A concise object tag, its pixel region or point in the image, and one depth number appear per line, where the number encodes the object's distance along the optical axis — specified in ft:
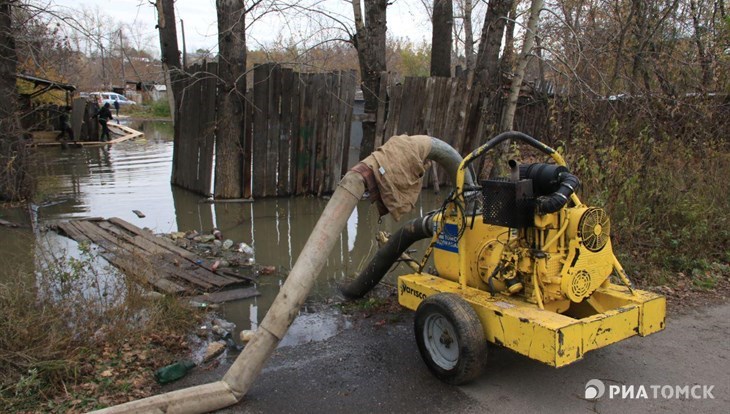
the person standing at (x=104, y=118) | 76.64
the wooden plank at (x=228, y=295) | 18.98
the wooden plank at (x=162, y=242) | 22.49
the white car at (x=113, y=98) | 153.20
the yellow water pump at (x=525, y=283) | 11.82
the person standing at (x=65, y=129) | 72.08
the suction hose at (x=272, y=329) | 11.44
